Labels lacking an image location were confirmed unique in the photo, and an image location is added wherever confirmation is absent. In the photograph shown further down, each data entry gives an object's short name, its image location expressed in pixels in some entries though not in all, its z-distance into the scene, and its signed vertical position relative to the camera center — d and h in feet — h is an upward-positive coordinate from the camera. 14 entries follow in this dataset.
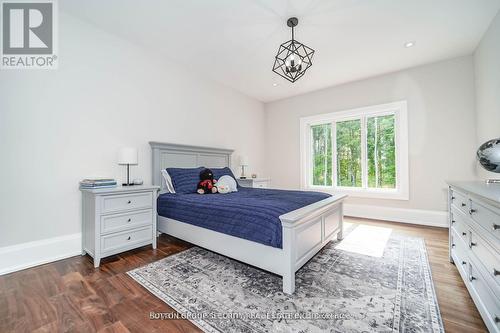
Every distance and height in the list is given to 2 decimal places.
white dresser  3.72 -1.70
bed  5.56 -1.77
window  12.74 +1.03
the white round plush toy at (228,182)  10.77 -0.72
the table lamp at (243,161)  15.07 +0.47
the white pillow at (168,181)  10.07 -0.61
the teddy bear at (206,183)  10.20 -0.76
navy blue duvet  5.84 -1.38
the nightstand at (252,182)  13.61 -0.95
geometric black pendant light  7.34 +3.69
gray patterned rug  4.48 -3.24
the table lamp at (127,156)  8.56 +0.50
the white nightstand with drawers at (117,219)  7.23 -1.86
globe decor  5.44 +0.27
